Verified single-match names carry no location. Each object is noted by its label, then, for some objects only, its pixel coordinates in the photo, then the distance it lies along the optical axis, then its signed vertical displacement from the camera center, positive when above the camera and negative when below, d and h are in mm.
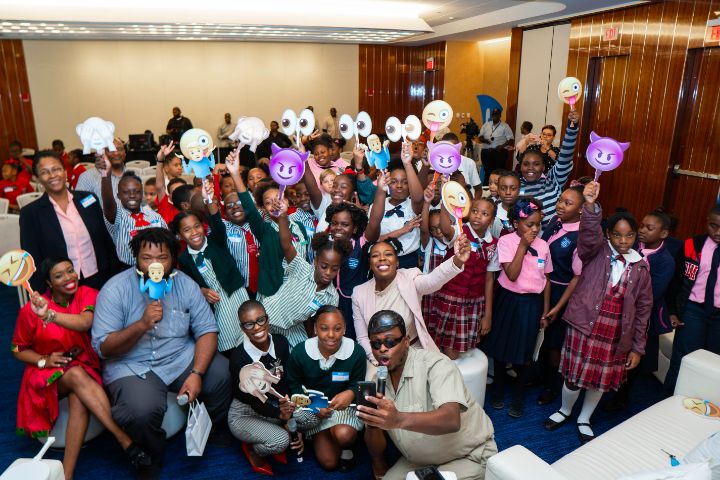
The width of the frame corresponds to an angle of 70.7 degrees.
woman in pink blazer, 2846 -950
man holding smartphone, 2051 -1146
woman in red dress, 2686 -1307
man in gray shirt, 2664 -1237
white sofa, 2039 -1502
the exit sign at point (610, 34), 6977 +1242
